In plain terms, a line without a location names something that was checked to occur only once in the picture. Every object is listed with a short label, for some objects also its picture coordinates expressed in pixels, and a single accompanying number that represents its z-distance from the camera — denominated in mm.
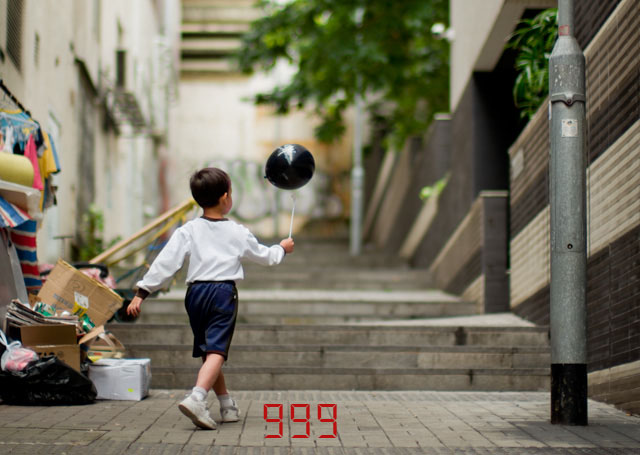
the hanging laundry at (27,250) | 7730
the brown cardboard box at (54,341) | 6828
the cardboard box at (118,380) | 7148
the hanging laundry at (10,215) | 7113
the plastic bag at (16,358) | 6676
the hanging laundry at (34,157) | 7703
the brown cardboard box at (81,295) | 7266
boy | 5777
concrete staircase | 8117
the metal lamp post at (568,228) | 6023
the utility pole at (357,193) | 20703
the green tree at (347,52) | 17484
